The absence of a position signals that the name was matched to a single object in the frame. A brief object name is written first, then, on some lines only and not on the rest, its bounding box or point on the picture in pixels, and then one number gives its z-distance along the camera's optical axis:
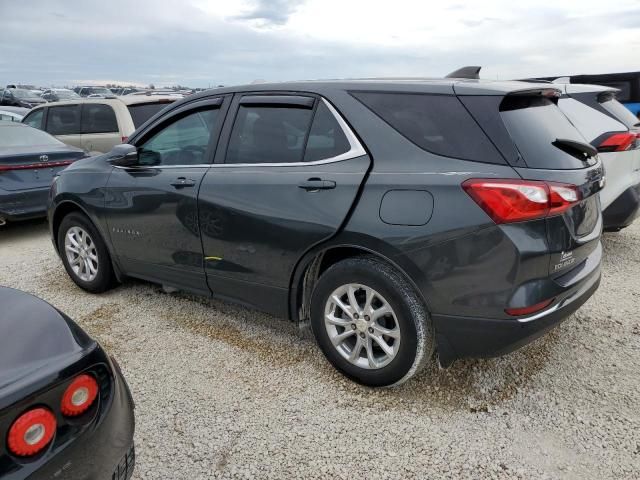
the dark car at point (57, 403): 1.34
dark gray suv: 2.27
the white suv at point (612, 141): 4.36
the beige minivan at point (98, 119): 8.17
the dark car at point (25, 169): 5.85
